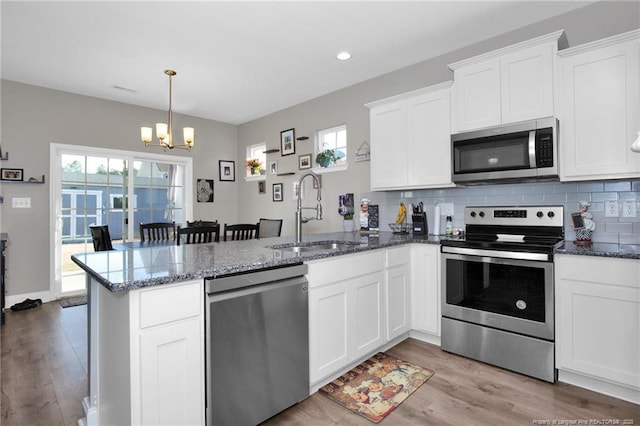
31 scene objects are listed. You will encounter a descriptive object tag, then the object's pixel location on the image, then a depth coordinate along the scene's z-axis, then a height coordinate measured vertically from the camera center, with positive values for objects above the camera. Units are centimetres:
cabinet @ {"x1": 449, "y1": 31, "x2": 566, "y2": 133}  237 +98
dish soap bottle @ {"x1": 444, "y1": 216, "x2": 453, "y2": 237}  313 -12
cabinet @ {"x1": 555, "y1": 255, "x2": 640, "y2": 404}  191 -66
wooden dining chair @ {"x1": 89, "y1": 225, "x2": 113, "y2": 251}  302 -20
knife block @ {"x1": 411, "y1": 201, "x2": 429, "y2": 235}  315 -7
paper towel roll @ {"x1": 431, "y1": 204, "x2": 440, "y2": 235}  316 -8
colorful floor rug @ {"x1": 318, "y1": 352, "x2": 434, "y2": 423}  193 -110
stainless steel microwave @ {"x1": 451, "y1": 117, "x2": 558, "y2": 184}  233 +45
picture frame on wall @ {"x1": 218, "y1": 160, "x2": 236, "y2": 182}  579 +79
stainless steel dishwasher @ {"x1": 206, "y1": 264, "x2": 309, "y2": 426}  149 -64
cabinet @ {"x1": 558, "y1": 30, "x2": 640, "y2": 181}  209 +68
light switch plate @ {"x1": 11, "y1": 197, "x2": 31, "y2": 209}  398 +16
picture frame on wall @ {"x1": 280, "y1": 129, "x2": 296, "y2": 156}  485 +107
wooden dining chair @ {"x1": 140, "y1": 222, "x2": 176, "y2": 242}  363 -18
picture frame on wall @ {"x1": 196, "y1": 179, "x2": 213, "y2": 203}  551 +40
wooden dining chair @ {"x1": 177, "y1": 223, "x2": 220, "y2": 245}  310 -19
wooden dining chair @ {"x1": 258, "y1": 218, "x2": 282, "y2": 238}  430 -17
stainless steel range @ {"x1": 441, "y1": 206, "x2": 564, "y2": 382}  218 -54
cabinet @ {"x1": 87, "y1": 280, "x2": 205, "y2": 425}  128 -56
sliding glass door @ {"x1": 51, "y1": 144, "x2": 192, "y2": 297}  432 +28
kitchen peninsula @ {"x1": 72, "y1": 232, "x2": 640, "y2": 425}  130 -49
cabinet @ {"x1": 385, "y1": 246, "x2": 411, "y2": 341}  258 -62
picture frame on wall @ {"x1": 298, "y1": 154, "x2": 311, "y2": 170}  461 +74
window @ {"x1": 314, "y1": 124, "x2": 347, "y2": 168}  427 +89
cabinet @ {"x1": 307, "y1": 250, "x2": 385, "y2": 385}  198 -62
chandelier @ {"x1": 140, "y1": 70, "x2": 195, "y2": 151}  345 +87
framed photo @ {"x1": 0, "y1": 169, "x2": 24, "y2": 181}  387 +49
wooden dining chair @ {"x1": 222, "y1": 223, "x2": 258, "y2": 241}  351 -18
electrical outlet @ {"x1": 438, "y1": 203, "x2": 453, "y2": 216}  321 +4
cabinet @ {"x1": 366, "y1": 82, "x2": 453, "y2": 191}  293 +69
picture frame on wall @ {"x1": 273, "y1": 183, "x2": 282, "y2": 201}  512 +36
